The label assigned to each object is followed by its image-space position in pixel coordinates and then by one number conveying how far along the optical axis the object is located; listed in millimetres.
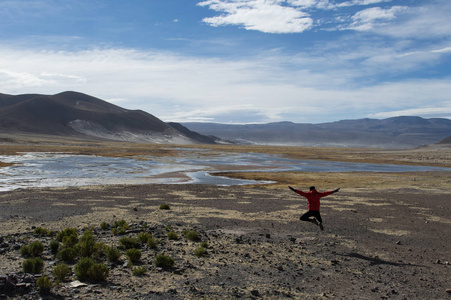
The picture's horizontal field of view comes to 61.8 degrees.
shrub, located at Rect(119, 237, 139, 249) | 9844
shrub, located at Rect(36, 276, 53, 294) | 6570
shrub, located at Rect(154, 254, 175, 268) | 8266
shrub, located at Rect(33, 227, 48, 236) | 11305
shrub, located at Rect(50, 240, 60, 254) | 9279
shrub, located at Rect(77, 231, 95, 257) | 8859
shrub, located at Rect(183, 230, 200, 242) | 10805
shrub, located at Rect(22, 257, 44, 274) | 7535
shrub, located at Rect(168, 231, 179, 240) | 10933
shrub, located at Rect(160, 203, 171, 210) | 16891
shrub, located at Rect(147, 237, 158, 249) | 9844
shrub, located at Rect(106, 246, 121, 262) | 8609
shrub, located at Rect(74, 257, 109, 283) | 7277
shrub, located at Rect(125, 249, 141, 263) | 8639
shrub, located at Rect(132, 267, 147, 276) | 7732
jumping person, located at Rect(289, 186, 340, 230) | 10945
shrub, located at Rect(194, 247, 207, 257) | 9234
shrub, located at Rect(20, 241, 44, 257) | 8865
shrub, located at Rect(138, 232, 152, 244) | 10406
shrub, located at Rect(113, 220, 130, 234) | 11629
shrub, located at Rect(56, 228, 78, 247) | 9711
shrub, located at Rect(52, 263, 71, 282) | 7215
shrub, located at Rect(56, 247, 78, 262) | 8625
